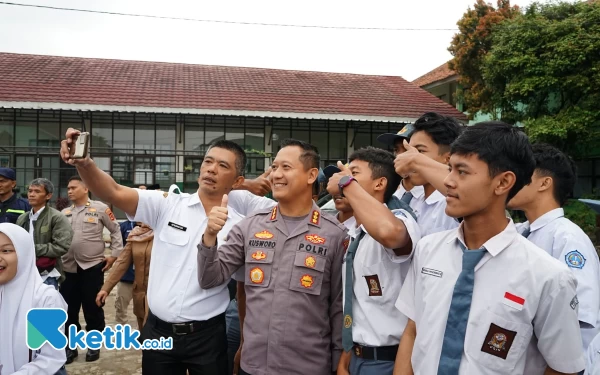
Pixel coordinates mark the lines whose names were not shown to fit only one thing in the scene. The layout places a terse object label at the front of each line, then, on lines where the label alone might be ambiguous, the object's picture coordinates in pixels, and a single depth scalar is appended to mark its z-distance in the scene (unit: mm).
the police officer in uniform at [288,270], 1978
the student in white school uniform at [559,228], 1992
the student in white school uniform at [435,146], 2414
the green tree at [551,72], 9164
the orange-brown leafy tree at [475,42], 12594
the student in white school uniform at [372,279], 1794
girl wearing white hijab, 2195
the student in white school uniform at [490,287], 1393
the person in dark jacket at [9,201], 4707
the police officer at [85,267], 4438
